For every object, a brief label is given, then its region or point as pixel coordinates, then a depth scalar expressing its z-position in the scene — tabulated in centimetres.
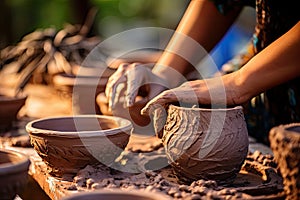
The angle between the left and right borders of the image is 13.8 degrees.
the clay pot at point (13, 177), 185
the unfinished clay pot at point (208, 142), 203
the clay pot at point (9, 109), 255
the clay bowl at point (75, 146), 208
